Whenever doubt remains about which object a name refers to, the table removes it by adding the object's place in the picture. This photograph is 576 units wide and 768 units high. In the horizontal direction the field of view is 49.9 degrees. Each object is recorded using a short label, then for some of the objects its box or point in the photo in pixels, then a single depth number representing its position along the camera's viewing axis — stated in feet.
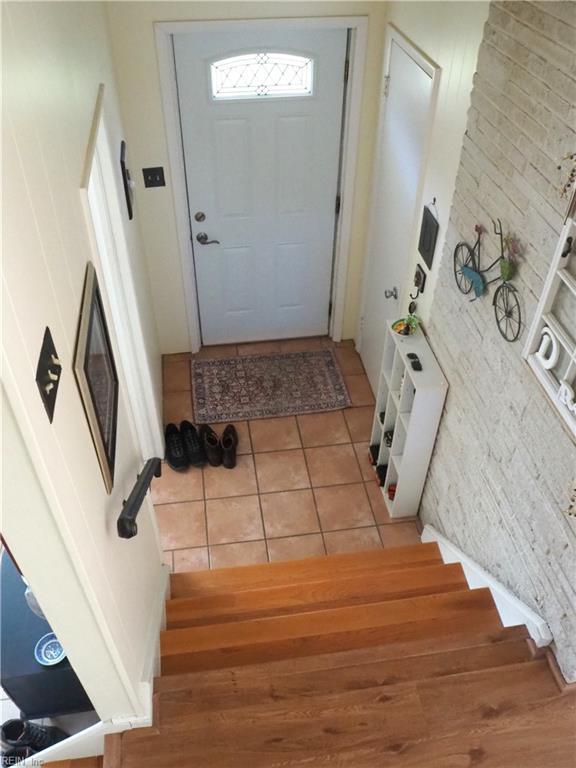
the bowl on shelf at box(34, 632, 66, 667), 7.40
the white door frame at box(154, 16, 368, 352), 10.57
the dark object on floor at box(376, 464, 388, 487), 11.58
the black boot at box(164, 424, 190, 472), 11.94
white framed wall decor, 5.84
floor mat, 13.19
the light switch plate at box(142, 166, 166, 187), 11.82
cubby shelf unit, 9.34
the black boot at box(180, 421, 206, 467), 11.99
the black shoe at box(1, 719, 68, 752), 7.68
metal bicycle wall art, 6.97
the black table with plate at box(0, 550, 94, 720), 7.39
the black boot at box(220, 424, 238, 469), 11.95
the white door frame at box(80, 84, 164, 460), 7.89
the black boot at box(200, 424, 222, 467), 11.93
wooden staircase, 6.01
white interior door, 9.80
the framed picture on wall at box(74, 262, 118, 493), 5.08
